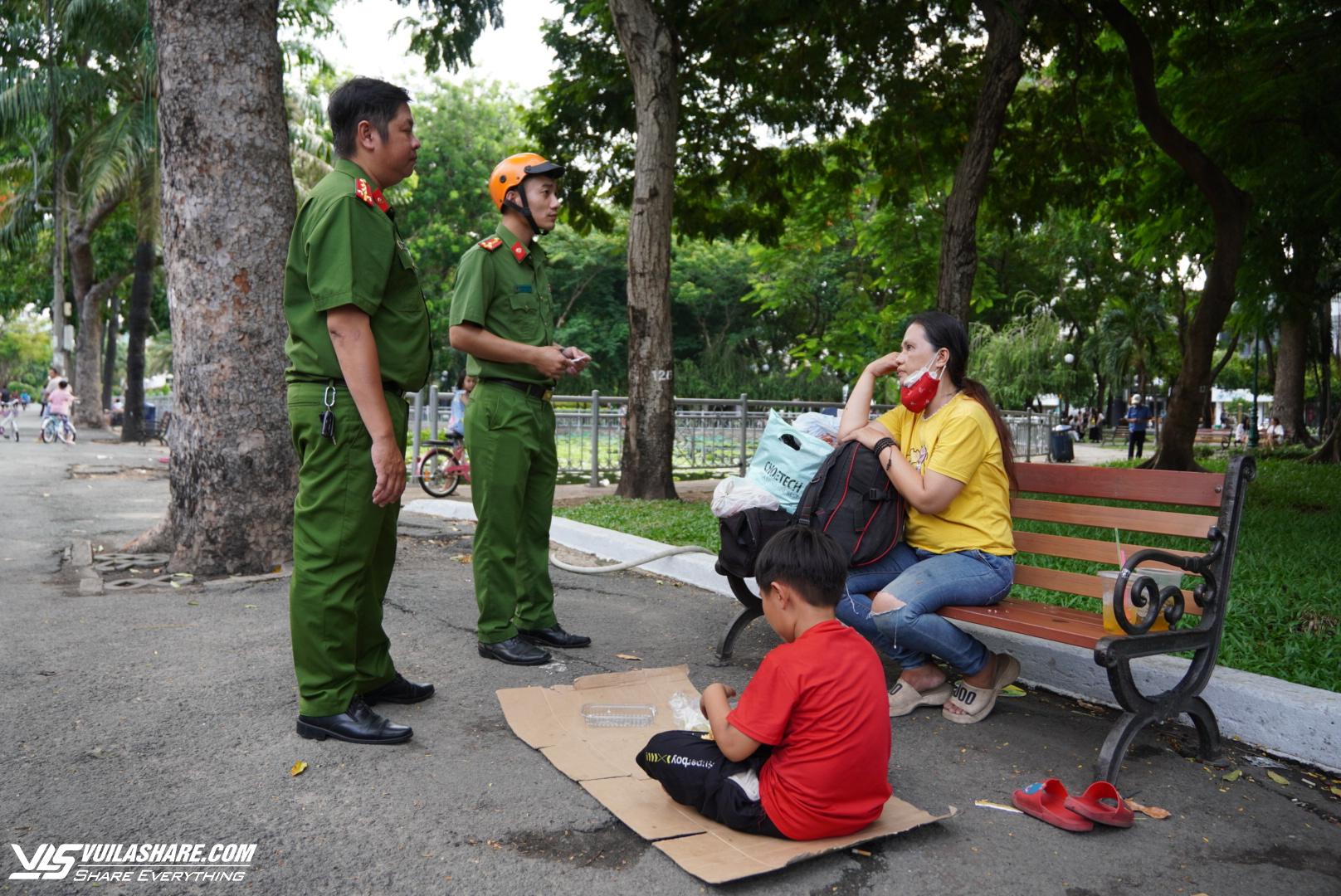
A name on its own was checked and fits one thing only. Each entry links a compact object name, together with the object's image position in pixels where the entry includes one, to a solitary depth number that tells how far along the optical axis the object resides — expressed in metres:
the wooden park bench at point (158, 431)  23.23
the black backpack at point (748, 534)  4.19
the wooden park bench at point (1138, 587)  3.32
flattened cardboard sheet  2.65
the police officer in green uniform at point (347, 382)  3.26
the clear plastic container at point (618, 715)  3.66
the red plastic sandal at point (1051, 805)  2.96
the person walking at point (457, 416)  13.14
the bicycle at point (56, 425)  23.53
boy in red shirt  2.65
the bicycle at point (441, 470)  12.70
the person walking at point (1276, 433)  27.50
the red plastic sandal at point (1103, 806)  2.96
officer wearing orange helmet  4.39
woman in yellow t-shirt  3.82
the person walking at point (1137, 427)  27.94
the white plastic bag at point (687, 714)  3.58
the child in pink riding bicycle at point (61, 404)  22.97
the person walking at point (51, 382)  23.50
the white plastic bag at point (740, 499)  4.27
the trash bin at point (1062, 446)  24.56
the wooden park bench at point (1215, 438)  42.47
